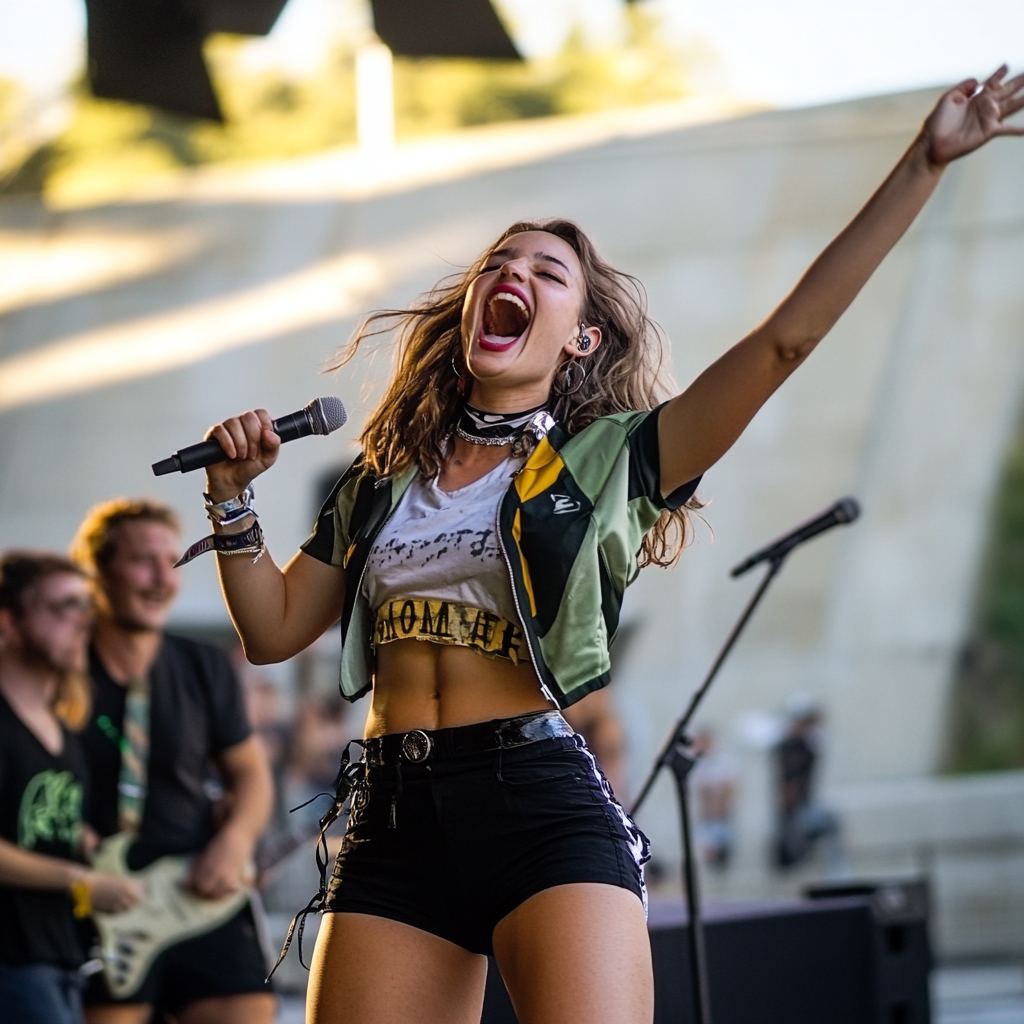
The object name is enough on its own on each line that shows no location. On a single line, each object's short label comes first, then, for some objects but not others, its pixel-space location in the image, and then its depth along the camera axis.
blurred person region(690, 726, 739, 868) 26.39
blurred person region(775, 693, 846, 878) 25.22
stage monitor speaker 8.16
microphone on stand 7.98
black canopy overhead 9.66
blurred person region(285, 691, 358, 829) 22.70
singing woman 4.31
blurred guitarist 8.79
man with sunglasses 8.03
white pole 33.47
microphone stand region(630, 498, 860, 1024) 7.55
